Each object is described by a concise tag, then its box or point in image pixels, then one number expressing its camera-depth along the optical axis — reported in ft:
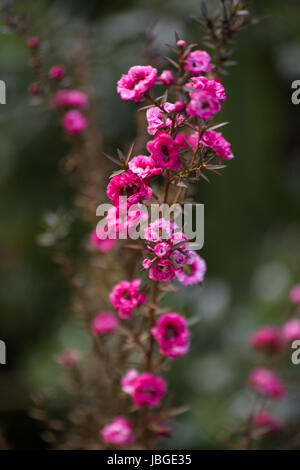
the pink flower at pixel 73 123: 1.43
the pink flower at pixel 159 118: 1.19
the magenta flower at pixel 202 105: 1.14
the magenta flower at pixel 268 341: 1.53
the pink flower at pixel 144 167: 1.18
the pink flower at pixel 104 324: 1.43
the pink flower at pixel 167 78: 1.17
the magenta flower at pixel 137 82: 1.18
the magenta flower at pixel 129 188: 1.19
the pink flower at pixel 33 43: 1.36
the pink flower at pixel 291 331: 1.50
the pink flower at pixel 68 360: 1.40
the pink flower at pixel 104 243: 1.44
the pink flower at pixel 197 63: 1.17
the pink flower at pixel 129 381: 1.31
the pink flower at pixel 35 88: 1.38
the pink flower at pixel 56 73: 1.39
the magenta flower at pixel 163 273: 1.19
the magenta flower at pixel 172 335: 1.26
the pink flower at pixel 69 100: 1.43
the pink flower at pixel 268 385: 1.47
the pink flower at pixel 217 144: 1.20
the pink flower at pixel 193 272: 1.24
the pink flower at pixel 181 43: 1.17
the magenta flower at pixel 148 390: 1.29
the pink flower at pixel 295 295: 1.51
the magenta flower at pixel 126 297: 1.25
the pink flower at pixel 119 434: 1.32
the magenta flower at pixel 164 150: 1.17
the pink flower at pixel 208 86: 1.16
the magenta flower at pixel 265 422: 1.48
